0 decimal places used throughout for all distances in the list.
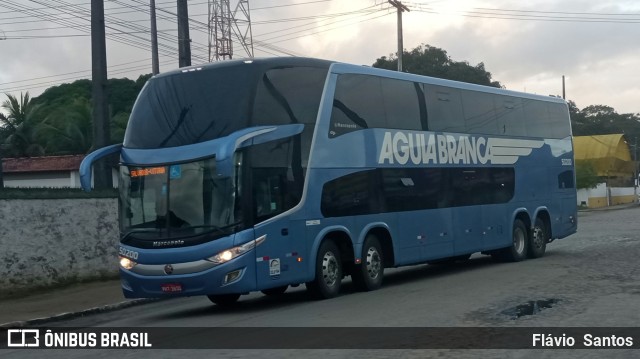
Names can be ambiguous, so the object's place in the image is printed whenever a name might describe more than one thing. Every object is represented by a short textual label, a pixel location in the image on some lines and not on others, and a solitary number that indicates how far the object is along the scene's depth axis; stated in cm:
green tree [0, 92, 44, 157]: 4303
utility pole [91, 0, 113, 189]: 2164
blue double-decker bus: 1368
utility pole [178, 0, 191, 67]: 2355
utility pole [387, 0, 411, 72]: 3691
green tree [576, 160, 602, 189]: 6538
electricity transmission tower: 3412
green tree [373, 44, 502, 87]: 6431
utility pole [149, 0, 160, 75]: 2756
